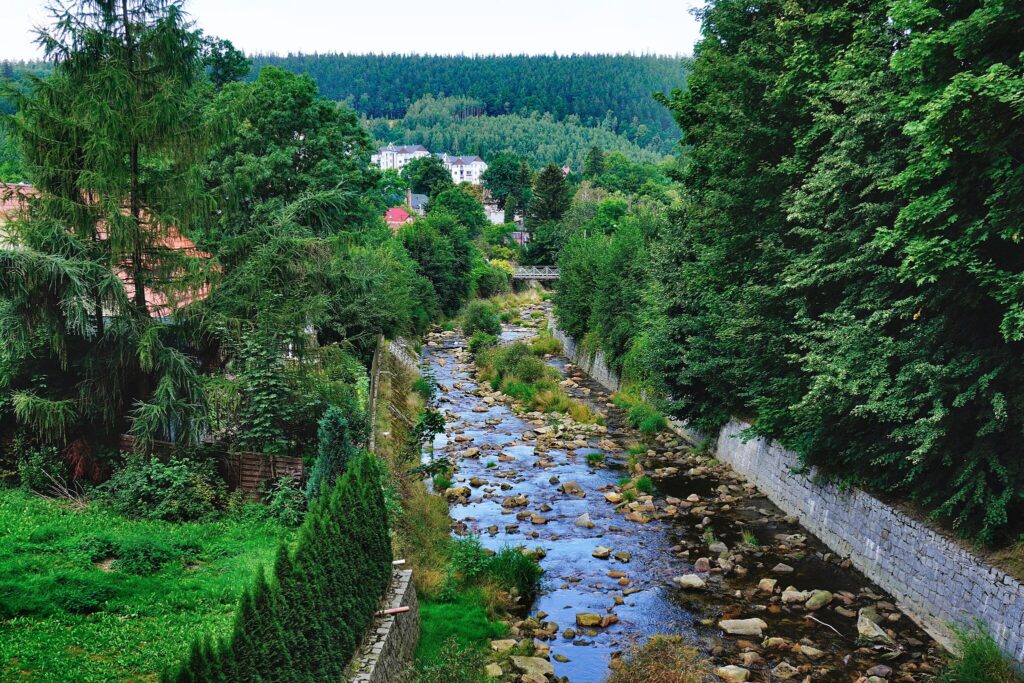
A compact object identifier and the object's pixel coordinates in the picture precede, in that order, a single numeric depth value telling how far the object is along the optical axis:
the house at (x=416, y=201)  122.38
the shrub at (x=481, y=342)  49.49
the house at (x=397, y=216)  96.03
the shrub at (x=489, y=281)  74.75
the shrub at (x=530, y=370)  40.16
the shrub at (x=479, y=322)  57.19
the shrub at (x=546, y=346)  51.28
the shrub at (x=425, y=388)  36.16
